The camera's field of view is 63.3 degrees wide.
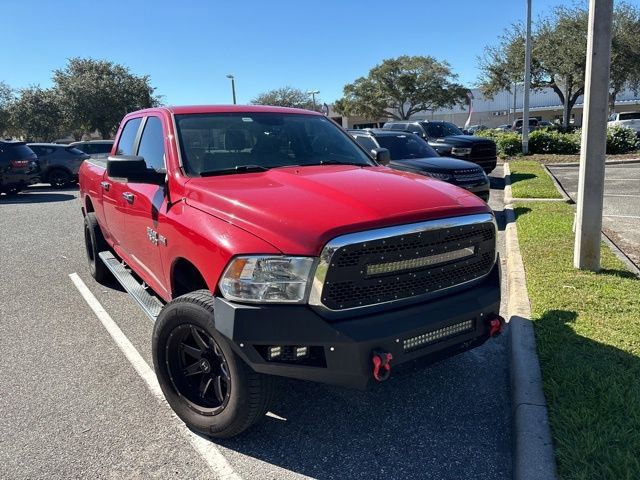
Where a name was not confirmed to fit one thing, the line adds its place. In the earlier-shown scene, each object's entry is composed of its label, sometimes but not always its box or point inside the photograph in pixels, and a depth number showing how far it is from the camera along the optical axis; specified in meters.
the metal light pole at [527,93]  19.98
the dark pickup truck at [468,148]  14.15
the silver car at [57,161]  18.38
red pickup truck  2.59
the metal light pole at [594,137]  5.36
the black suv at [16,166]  15.63
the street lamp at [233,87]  40.94
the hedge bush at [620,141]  20.34
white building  64.31
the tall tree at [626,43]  28.20
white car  31.81
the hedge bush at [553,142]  21.40
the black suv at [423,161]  9.31
